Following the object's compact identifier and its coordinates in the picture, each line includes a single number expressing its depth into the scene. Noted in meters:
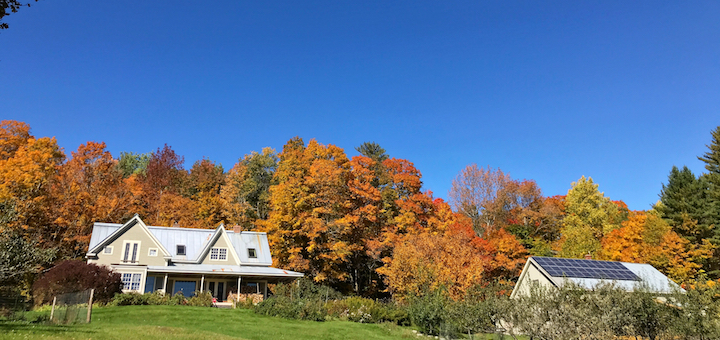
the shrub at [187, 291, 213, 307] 31.12
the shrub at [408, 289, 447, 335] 25.00
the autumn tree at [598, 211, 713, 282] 41.19
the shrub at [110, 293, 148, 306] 28.34
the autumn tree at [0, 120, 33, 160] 42.57
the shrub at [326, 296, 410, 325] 29.16
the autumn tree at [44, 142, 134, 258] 40.19
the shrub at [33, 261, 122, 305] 27.45
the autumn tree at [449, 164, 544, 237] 55.50
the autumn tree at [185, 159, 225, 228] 53.45
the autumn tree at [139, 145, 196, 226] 52.41
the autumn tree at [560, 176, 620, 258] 48.84
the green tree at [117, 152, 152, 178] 71.74
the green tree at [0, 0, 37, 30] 9.33
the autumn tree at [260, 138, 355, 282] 40.47
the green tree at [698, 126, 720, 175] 49.94
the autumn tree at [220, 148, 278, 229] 52.38
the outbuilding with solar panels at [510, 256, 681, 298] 30.17
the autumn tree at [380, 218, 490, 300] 30.53
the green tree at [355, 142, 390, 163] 61.78
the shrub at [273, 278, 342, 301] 35.19
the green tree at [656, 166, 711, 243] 44.62
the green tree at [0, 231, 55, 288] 18.41
